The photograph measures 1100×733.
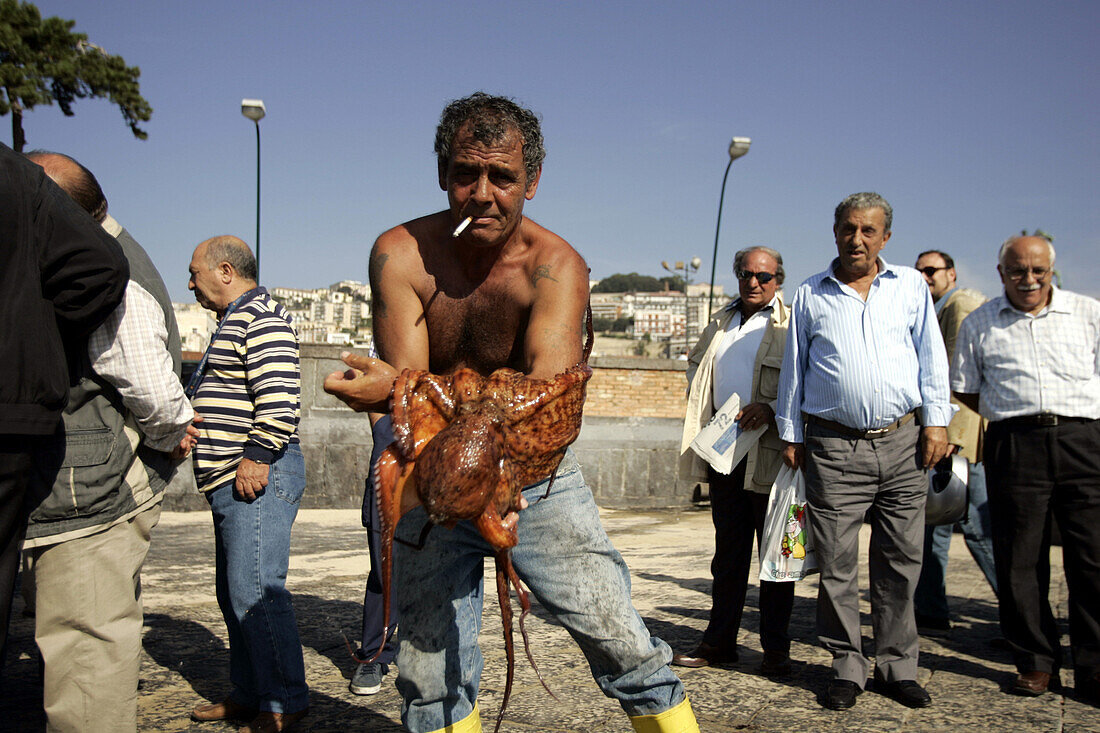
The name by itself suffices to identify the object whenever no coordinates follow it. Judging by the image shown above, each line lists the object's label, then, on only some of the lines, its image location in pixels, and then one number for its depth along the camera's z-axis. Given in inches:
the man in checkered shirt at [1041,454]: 160.1
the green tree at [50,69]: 639.1
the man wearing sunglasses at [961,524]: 202.1
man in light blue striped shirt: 157.6
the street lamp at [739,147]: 858.6
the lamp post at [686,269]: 1278.3
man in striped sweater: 131.3
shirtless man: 89.4
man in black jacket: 88.2
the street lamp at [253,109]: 701.3
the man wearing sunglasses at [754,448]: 171.0
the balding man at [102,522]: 99.8
